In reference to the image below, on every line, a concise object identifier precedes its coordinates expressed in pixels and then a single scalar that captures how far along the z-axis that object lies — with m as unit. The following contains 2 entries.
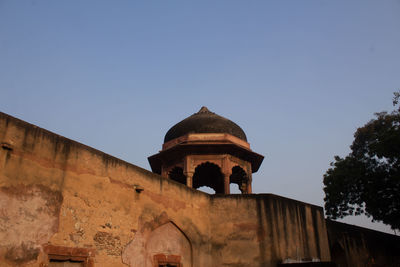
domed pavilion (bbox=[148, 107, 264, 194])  11.48
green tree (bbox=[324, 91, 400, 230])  12.40
